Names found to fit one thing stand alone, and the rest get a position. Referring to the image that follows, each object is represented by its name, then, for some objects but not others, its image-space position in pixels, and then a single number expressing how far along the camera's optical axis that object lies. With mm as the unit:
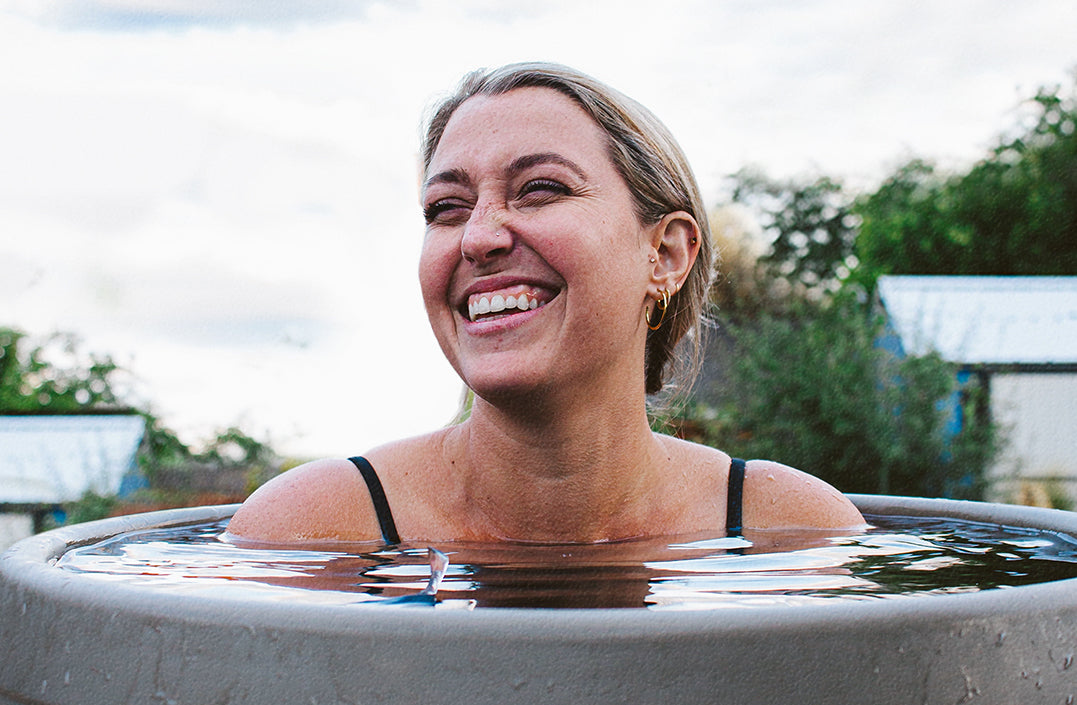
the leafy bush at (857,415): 8547
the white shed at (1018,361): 9148
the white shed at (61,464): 7684
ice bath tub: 868
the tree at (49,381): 8742
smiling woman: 1851
